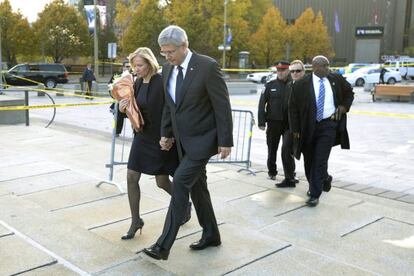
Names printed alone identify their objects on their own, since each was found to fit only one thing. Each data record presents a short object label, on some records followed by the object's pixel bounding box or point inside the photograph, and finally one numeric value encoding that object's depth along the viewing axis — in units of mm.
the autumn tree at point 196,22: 43750
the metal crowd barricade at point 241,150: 7188
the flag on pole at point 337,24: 61312
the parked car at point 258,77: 37906
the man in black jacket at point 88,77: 23031
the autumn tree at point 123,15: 47094
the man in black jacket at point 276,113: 6391
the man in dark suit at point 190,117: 3627
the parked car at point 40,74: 27828
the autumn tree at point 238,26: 46094
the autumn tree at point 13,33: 42062
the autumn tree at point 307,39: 49459
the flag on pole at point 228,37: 41156
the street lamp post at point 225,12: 41416
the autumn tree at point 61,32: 42875
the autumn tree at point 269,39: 48125
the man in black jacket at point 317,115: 5535
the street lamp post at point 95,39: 26378
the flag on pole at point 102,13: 30106
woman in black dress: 4262
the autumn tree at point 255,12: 52375
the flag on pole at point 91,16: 27000
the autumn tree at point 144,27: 43188
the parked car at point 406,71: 40972
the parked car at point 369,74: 33531
